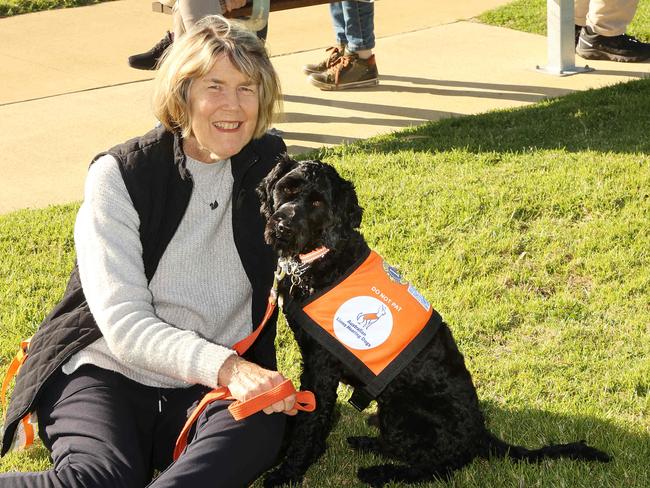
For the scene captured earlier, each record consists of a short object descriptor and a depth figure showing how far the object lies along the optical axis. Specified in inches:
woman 127.6
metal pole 327.9
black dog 139.9
